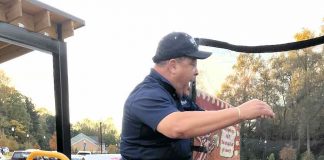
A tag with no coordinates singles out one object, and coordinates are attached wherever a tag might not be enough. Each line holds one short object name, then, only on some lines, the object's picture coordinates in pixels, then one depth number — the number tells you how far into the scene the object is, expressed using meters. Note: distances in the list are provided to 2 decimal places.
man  1.65
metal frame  3.93
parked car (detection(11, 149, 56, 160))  16.56
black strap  1.88
